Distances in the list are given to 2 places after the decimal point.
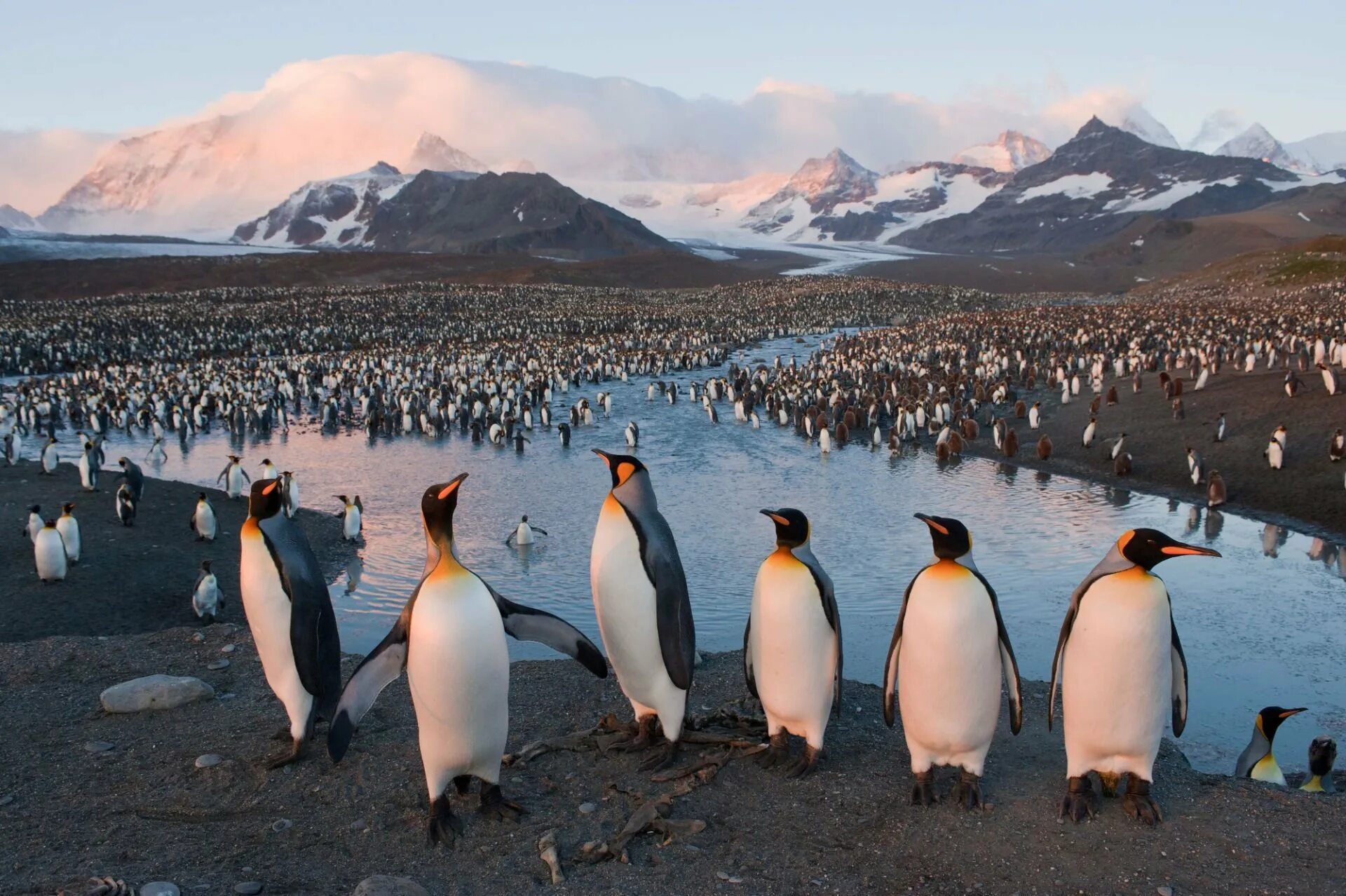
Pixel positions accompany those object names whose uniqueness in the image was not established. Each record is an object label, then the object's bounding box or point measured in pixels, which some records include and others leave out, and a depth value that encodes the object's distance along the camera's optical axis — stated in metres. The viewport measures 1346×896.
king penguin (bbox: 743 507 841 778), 4.41
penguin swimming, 10.51
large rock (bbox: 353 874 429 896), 3.38
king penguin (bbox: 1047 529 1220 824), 3.92
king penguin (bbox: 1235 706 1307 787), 5.05
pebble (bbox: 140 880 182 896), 3.39
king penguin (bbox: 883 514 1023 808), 4.04
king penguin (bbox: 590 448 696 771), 4.56
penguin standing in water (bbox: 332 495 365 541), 10.45
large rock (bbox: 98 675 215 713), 5.37
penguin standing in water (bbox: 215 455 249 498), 11.70
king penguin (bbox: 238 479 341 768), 4.66
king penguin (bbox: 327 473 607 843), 3.98
